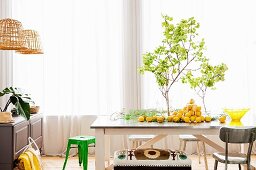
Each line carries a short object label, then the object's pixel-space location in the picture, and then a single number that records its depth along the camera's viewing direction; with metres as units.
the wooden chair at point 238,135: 2.97
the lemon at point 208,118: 3.48
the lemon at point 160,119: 3.38
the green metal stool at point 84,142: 3.99
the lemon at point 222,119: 3.40
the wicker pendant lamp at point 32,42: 4.18
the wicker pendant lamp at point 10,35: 3.60
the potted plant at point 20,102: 3.86
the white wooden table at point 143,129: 3.19
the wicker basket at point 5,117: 3.70
